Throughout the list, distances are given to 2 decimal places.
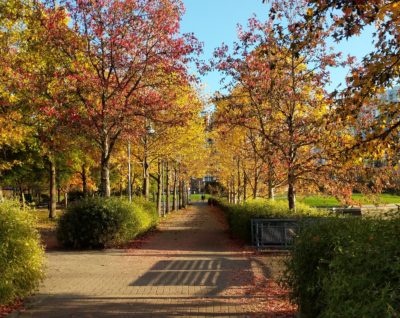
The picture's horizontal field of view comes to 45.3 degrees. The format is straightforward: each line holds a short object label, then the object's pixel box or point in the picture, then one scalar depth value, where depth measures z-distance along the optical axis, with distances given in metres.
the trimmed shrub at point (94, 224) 14.44
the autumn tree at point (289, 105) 15.80
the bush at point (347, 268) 3.14
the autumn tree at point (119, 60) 16.31
